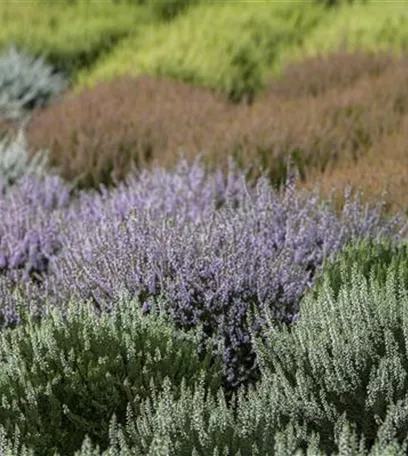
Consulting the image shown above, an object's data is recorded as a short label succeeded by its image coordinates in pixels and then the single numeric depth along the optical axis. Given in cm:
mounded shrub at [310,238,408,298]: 685
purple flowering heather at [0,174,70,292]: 867
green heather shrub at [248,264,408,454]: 537
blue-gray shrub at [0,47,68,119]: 1666
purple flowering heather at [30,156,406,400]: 710
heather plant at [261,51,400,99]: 1484
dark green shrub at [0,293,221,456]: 548
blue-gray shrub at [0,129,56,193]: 1185
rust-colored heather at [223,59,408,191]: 1129
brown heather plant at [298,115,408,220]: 916
